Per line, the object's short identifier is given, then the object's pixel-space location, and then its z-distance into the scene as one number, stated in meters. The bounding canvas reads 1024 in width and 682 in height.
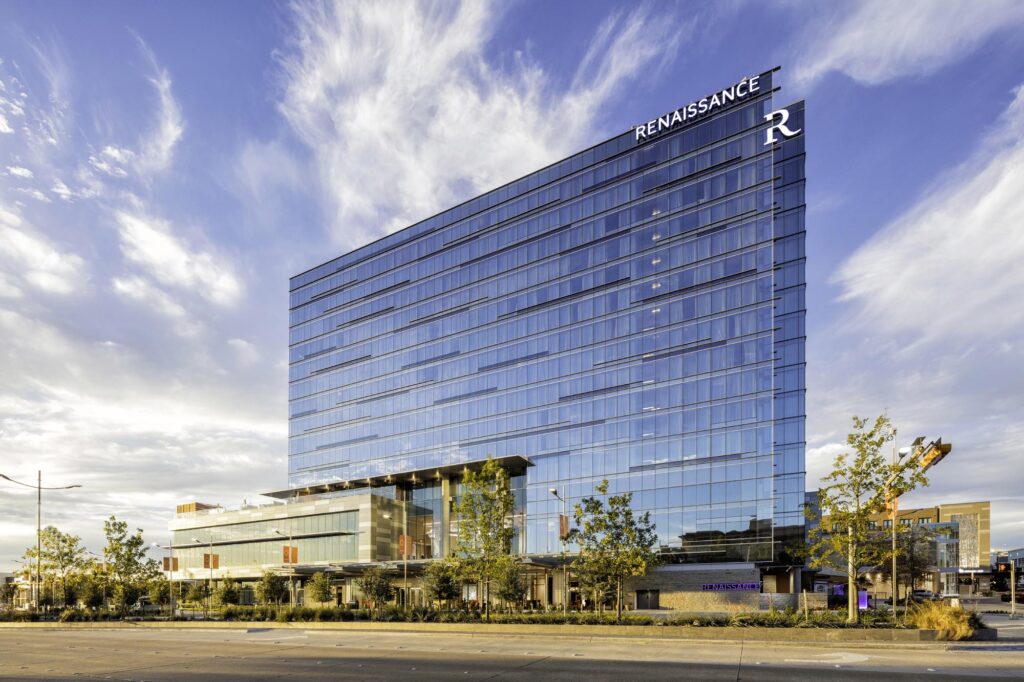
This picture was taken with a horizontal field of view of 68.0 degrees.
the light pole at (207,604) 69.56
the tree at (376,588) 62.75
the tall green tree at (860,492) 37.84
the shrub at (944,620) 31.94
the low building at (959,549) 142.62
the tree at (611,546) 49.69
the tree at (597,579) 49.72
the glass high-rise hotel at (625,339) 73.50
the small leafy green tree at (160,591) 83.94
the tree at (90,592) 73.81
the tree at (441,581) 56.88
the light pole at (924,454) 35.84
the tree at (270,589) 72.62
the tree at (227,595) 76.19
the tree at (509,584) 53.97
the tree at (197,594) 102.50
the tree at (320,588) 73.12
